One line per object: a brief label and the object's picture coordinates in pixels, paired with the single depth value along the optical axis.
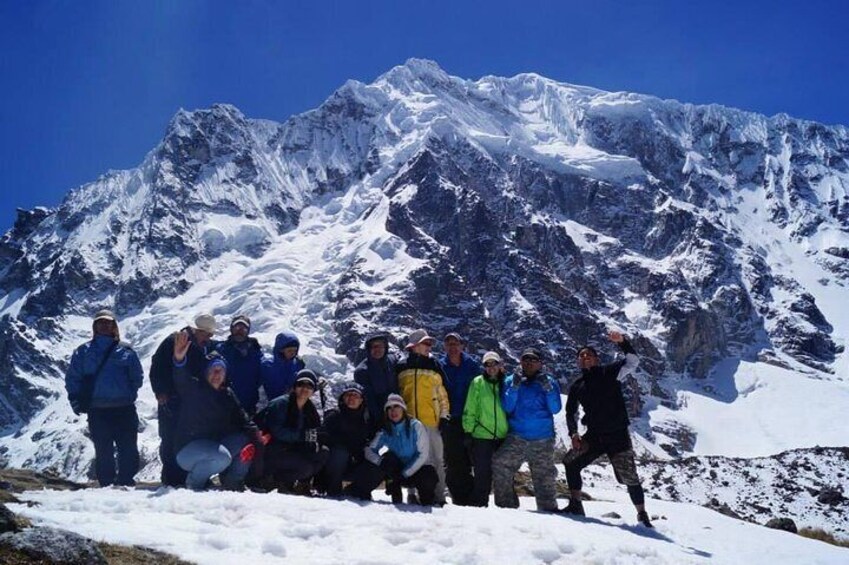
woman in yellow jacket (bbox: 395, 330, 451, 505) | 11.18
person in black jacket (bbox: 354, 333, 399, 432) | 11.34
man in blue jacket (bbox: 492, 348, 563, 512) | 11.57
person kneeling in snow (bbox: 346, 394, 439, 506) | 10.35
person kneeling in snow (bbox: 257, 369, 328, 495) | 10.47
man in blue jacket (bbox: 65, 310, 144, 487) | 11.34
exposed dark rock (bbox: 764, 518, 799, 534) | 15.66
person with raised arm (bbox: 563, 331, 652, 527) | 11.43
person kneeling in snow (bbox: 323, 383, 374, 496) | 10.58
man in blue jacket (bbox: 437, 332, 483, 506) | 12.16
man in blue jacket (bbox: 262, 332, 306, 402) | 11.97
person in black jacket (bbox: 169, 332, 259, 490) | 9.98
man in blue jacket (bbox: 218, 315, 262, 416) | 11.78
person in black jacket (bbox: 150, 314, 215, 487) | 10.85
